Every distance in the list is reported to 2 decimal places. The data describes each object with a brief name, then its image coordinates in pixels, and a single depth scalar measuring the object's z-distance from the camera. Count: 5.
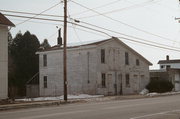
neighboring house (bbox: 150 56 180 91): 53.28
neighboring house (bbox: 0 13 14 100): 29.26
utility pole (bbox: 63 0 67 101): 30.17
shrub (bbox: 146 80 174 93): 47.59
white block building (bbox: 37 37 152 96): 41.34
